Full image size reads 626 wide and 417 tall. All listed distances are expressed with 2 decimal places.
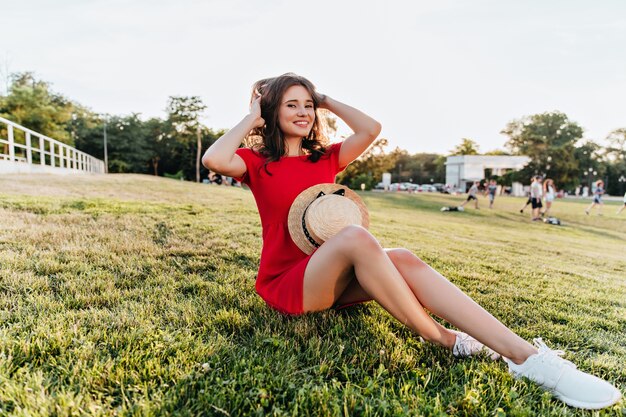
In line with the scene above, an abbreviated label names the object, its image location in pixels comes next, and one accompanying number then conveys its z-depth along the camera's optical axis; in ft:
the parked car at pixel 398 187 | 212.23
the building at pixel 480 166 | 227.40
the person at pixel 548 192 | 63.37
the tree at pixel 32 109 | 91.30
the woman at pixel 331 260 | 7.06
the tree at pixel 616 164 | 229.25
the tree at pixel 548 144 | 193.57
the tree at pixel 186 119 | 174.09
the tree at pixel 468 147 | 278.87
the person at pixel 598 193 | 77.82
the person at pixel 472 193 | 70.33
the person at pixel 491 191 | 78.64
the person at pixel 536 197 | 58.40
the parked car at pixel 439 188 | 239.99
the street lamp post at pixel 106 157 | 157.25
